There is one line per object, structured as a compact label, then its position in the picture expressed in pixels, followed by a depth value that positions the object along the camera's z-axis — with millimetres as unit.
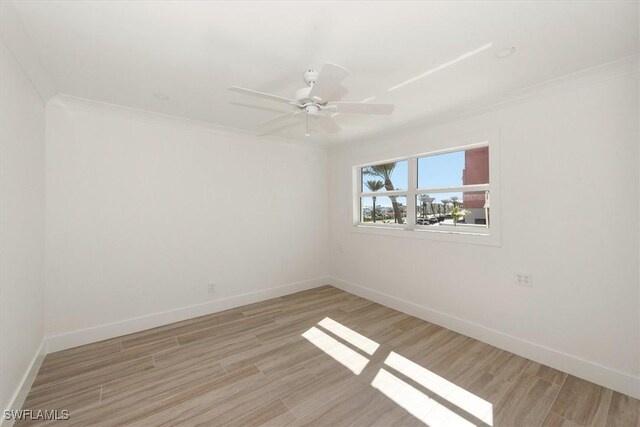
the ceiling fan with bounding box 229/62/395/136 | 1700
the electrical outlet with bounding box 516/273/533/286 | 2553
